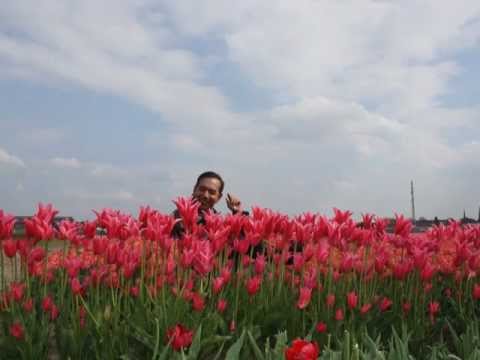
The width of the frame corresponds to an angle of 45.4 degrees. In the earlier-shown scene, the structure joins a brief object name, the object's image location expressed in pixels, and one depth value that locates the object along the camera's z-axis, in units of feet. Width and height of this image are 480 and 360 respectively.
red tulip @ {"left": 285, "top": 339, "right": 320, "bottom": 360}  7.12
